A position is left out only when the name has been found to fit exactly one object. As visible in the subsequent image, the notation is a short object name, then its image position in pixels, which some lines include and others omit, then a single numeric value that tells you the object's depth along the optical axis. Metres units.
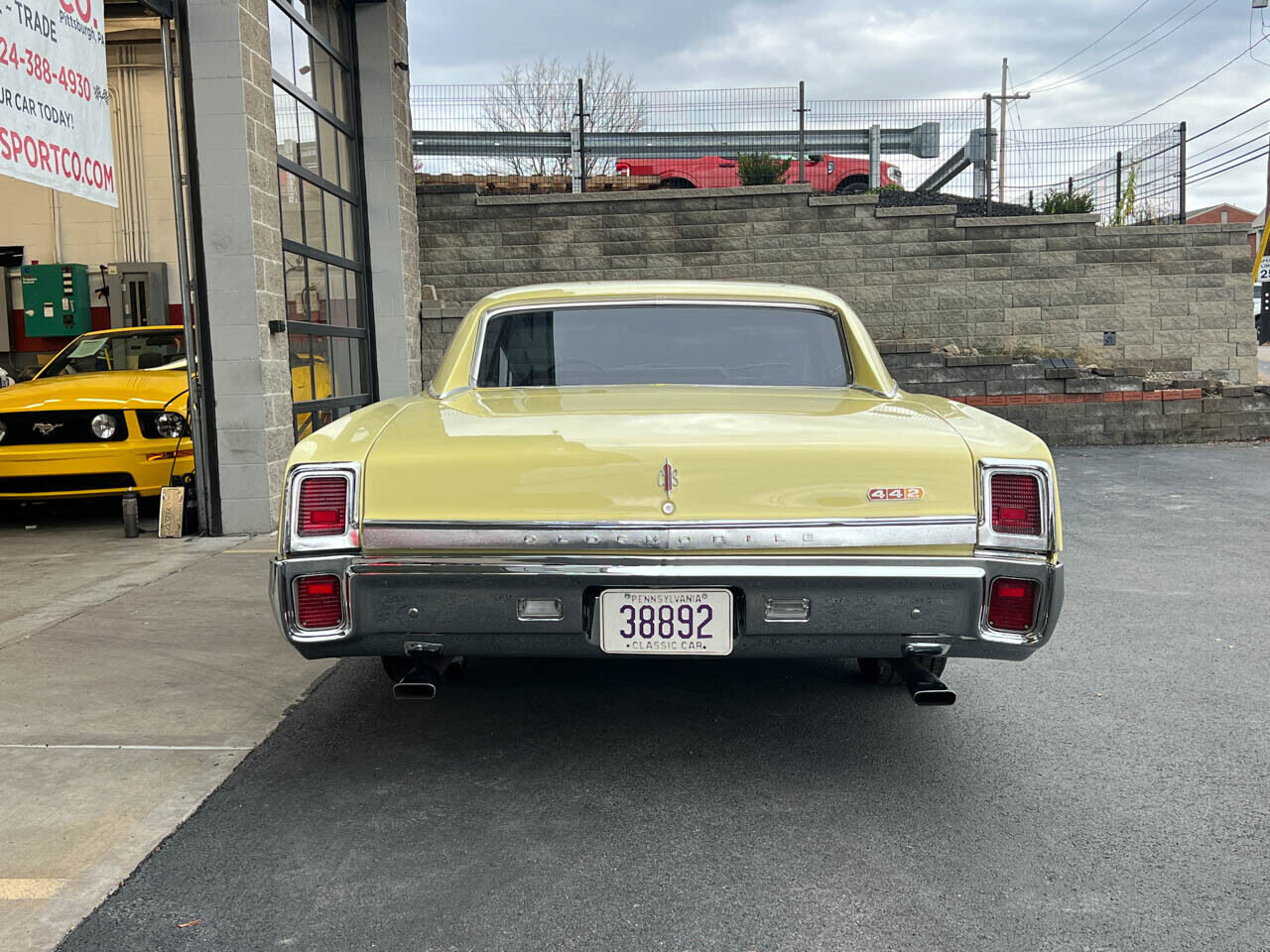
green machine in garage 14.77
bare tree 18.45
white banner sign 6.00
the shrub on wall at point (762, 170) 15.12
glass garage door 8.59
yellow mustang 8.10
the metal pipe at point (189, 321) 7.32
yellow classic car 2.94
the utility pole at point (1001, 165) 15.95
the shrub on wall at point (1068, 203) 15.43
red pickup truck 16.09
